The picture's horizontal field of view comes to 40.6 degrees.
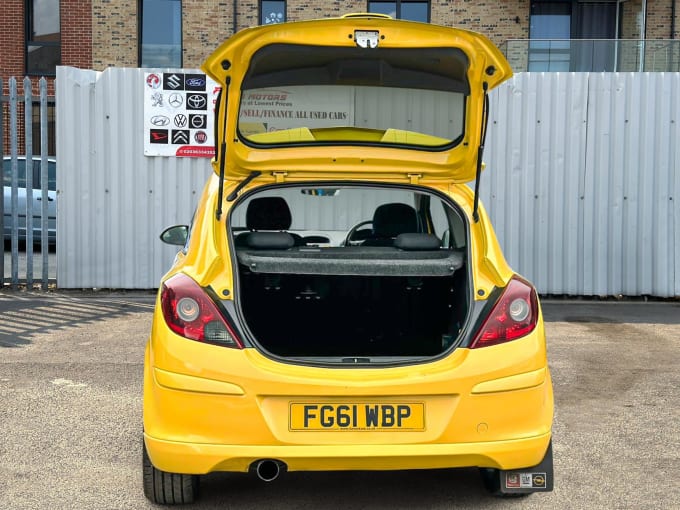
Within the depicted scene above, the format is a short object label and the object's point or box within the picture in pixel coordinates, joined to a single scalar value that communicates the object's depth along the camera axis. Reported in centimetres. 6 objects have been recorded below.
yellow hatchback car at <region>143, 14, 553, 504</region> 373
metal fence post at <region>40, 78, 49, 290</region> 1088
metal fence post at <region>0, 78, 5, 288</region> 1100
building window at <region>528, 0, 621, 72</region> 2184
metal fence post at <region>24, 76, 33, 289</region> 1061
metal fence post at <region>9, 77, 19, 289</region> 1087
